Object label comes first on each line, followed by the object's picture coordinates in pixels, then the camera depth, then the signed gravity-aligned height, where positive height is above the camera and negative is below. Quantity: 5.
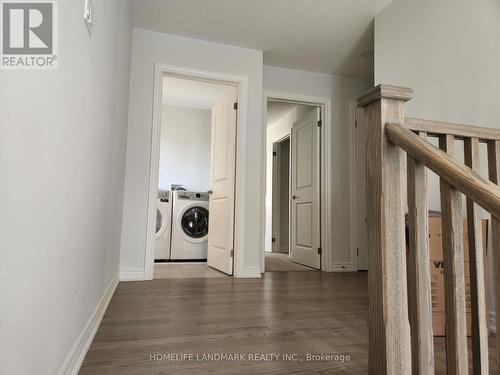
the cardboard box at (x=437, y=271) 1.84 -0.28
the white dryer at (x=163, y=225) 4.67 -0.13
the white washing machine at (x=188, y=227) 4.74 -0.15
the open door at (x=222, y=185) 3.65 +0.37
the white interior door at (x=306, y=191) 4.28 +0.37
